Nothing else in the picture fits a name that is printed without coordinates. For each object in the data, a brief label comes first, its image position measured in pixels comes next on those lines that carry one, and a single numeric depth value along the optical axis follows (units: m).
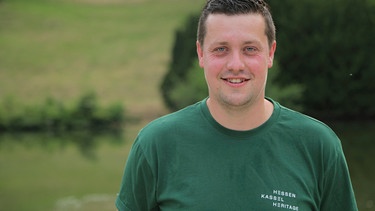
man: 2.73
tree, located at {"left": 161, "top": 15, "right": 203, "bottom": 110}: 30.58
